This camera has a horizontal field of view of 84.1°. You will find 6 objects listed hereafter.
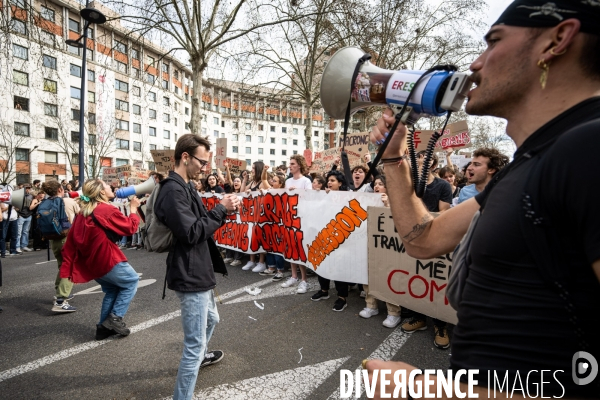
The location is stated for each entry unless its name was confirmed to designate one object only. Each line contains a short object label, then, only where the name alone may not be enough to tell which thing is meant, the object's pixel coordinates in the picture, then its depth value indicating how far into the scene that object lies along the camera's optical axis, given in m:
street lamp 9.35
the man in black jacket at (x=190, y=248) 2.40
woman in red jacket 3.80
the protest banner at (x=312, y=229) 4.56
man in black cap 0.63
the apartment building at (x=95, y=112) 33.16
